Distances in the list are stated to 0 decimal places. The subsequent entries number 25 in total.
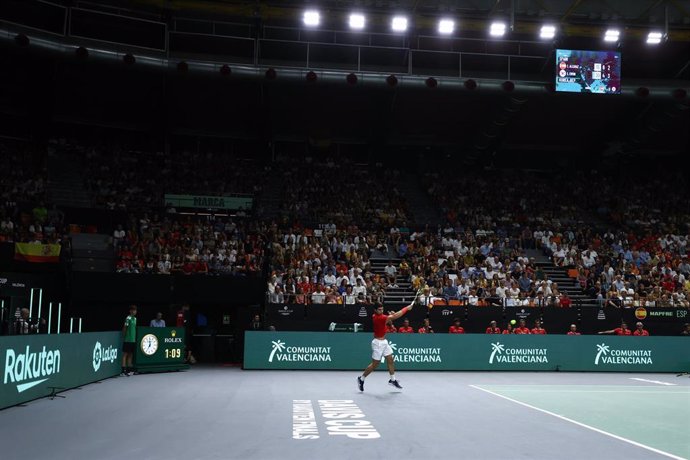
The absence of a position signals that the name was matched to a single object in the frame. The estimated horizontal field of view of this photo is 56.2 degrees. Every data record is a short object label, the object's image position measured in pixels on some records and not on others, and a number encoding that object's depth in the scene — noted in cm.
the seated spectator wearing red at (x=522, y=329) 2311
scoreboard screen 3098
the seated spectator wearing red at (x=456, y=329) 2277
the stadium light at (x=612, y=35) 2978
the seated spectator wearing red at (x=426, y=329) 2250
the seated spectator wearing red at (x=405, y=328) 2262
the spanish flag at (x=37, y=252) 2320
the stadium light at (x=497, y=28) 2883
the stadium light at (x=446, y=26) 2934
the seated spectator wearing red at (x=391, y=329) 2236
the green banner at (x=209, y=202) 3275
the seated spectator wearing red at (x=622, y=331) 2381
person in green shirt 1794
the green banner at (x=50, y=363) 1138
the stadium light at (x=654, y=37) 2983
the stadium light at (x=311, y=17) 2833
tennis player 1548
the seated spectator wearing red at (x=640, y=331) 2350
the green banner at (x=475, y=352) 2119
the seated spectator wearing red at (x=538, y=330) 2316
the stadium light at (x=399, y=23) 2889
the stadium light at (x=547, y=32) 2914
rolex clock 1858
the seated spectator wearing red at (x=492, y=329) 2256
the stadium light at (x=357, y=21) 2855
